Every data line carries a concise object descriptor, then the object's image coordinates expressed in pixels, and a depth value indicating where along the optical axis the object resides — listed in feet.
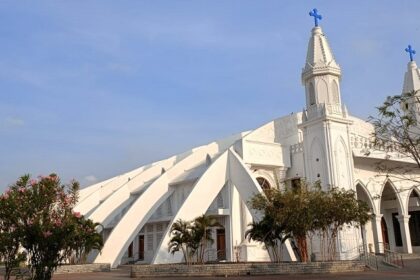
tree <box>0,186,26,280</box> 36.86
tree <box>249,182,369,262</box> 64.39
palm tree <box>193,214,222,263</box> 71.36
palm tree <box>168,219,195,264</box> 71.82
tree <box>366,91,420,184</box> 38.99
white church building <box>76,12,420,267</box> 89.10
